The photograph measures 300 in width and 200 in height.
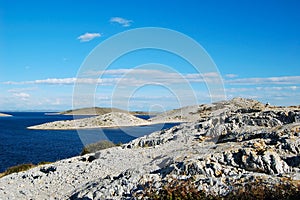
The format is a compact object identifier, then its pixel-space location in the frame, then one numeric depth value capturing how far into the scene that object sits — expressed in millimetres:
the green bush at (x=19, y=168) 29416
